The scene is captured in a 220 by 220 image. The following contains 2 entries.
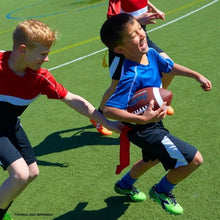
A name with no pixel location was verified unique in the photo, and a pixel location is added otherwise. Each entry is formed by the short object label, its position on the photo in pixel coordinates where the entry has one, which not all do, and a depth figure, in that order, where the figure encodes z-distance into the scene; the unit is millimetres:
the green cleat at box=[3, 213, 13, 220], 4184
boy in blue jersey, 3734
